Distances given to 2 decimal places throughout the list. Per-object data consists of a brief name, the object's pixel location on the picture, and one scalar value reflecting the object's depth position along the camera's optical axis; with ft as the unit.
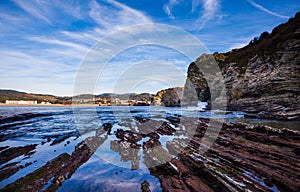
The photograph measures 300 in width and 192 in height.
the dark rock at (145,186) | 24.44
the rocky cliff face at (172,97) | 410.10
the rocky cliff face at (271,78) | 107.04
